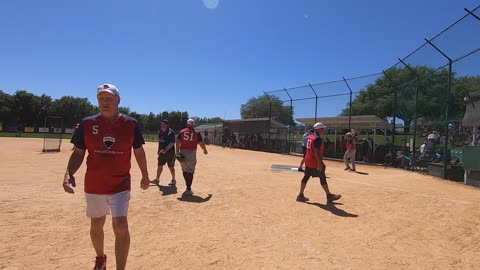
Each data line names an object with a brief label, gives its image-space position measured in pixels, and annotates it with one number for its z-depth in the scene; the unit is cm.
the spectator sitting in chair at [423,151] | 1739
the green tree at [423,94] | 1639
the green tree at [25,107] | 7856
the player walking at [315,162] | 835
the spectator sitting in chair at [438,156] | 1680
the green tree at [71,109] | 8400
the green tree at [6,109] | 7637
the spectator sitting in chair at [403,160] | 1842
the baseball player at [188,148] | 907
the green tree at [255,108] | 9719
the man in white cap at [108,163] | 384
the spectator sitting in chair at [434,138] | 1700
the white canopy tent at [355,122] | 2412
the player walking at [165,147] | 1048
